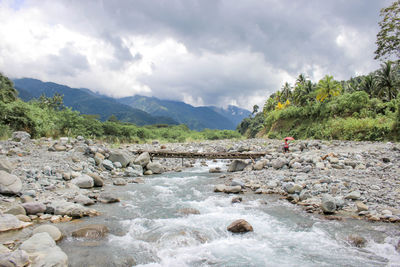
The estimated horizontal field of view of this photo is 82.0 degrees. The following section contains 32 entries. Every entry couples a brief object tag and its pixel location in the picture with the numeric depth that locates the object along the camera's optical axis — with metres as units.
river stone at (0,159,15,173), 9.16
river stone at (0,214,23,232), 5.89
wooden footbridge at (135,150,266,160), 19.59
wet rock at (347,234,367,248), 5.92
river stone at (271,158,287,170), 15.75
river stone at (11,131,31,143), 17.42
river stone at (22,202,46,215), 7.12
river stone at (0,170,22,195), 8.03
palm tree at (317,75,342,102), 38.31
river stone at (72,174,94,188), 11.34
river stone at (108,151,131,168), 17.28
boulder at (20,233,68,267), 4.37
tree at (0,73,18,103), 35.83
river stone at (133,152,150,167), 18.12
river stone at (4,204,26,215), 6.75
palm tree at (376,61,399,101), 36.56
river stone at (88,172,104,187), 12.17
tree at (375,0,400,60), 21.81
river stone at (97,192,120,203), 9.48
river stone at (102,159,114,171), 16.12
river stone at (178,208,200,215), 8.40
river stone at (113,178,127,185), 13.17
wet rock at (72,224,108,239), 6.18
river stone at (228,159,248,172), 18.25
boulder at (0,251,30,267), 3.97
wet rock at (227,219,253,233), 6.79
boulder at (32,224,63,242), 5.78
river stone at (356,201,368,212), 7.75
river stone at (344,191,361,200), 8.60
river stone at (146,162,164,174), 18.14
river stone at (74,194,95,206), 8.93
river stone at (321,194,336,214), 7.99
